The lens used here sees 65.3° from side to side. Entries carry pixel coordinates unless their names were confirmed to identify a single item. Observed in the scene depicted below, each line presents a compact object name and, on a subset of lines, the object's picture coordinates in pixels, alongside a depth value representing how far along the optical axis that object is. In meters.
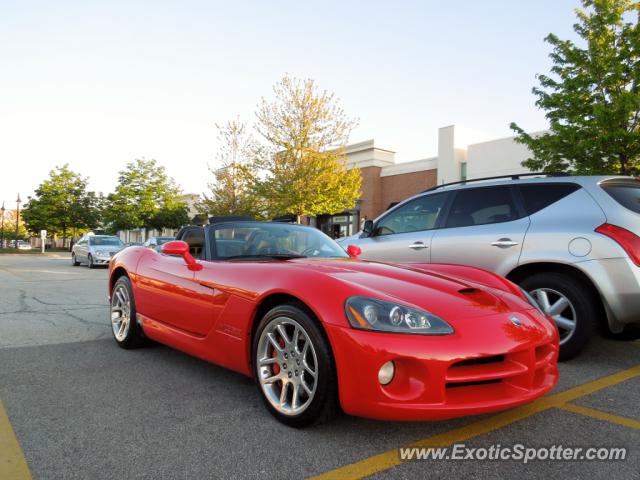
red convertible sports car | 2.49
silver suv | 4.13
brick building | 23.34
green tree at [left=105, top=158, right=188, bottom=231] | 41.16
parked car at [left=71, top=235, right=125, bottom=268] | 20.25
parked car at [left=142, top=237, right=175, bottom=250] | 20.67
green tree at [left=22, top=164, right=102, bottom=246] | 48.34
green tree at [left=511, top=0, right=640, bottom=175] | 11.73
